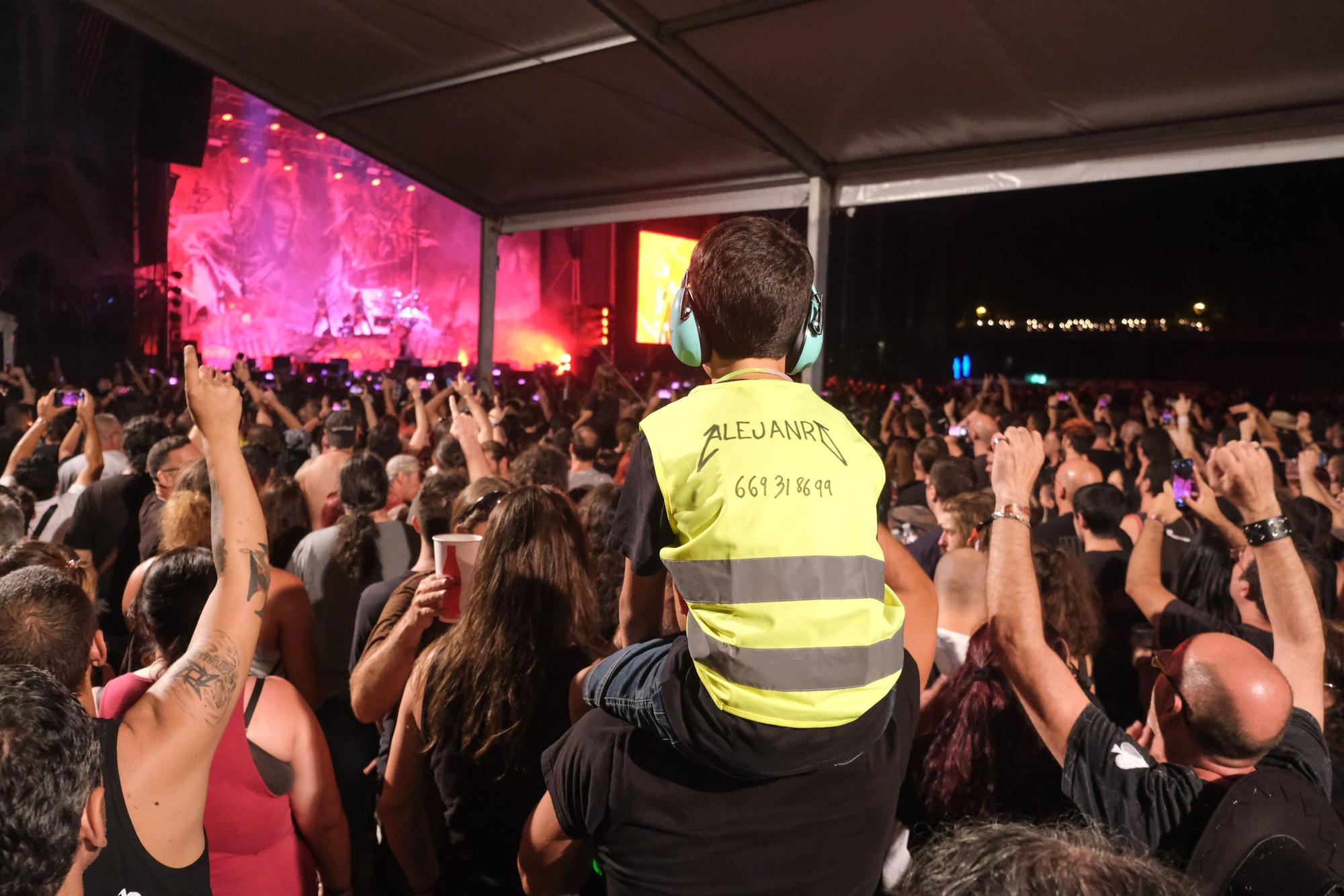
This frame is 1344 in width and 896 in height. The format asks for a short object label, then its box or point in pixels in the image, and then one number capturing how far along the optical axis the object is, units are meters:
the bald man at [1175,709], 1.80
